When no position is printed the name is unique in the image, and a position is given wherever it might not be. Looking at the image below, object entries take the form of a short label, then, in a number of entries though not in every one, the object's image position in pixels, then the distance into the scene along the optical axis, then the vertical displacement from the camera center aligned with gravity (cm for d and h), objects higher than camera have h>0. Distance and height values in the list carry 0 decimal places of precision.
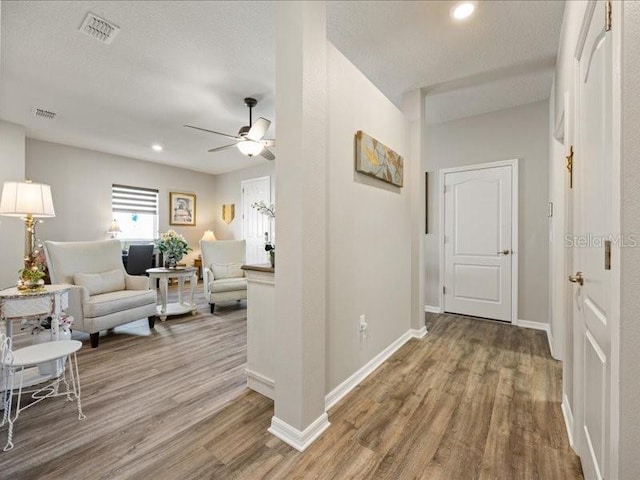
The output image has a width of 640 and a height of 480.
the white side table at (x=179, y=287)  393 -67
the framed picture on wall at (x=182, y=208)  684 +76
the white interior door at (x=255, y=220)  673 +49
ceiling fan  324 +119
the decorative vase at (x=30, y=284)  215 -34
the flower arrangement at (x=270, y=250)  230 -8
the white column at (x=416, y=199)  324 +47
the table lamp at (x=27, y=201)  213 +28
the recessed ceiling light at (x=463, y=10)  202 +166
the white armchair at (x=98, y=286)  293 -54
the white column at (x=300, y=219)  156 +12
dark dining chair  545 -38
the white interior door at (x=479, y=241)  375 -1
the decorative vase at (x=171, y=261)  423 -32
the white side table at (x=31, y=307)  198 -49
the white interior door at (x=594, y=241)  98 +0
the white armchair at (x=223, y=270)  421 -49
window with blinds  602 +61
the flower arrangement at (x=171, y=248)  422 -13
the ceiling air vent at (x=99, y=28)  220 +168
